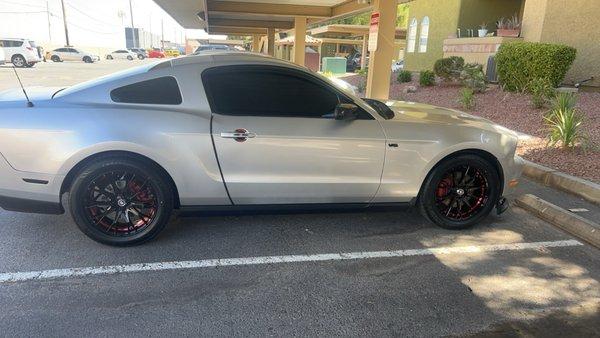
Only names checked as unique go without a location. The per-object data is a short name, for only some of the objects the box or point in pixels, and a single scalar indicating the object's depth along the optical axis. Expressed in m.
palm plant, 6.52
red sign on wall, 8.80
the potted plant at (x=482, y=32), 15.84
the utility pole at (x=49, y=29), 79.64
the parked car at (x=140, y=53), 69.02
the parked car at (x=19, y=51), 30.86
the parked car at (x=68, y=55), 48.25
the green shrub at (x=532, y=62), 10.51
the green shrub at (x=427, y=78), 15.24
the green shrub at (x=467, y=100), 10.38
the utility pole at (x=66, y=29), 56.12
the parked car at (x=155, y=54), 68.81
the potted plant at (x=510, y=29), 13.92
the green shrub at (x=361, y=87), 16.71
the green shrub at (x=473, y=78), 12.30
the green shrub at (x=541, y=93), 9.60
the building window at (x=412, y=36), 22.63
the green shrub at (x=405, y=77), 17.53
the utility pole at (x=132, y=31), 100.31
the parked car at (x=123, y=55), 64.56
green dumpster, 31.55
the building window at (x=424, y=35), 21.23
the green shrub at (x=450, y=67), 14.20
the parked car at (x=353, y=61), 40.50
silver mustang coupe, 3.61
